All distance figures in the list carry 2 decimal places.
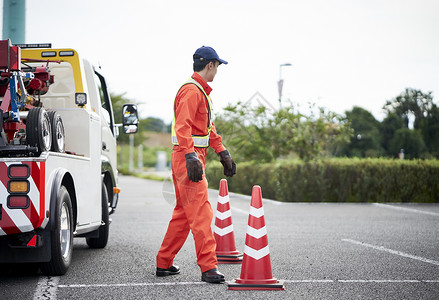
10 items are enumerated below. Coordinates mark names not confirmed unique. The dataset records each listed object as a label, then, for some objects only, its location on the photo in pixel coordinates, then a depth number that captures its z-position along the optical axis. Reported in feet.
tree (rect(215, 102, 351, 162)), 66.33
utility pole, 34.01
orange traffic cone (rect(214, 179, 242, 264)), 22.57
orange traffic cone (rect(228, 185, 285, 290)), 17.88
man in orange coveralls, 18.47
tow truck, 17.10
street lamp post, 82.94
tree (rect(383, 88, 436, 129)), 261.44
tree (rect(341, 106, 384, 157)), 225.97
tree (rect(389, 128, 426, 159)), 221.66
